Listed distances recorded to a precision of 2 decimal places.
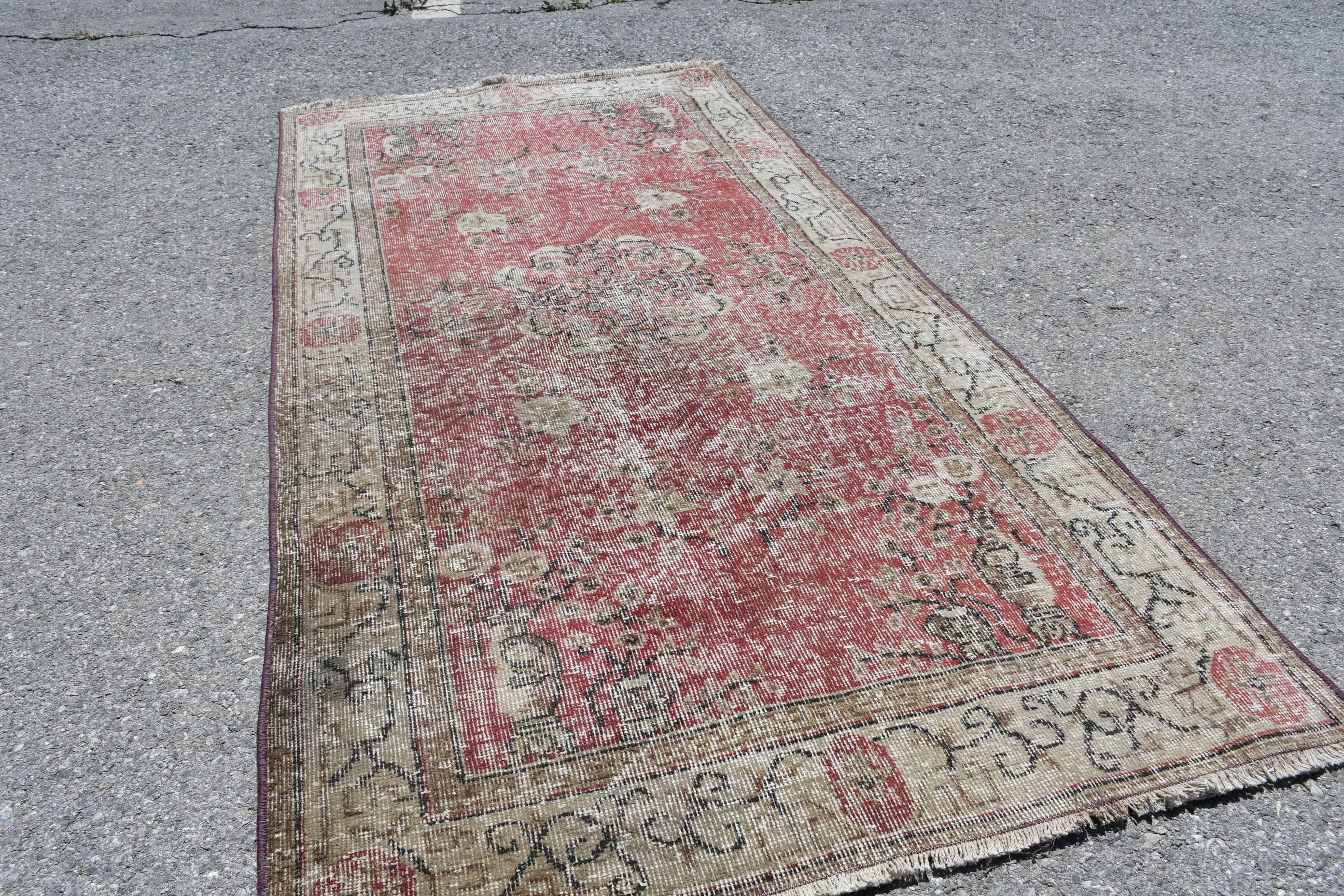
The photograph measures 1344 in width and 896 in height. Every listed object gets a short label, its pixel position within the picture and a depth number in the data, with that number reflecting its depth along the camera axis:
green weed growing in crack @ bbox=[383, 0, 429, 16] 5.66
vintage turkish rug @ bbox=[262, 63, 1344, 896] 1.80
